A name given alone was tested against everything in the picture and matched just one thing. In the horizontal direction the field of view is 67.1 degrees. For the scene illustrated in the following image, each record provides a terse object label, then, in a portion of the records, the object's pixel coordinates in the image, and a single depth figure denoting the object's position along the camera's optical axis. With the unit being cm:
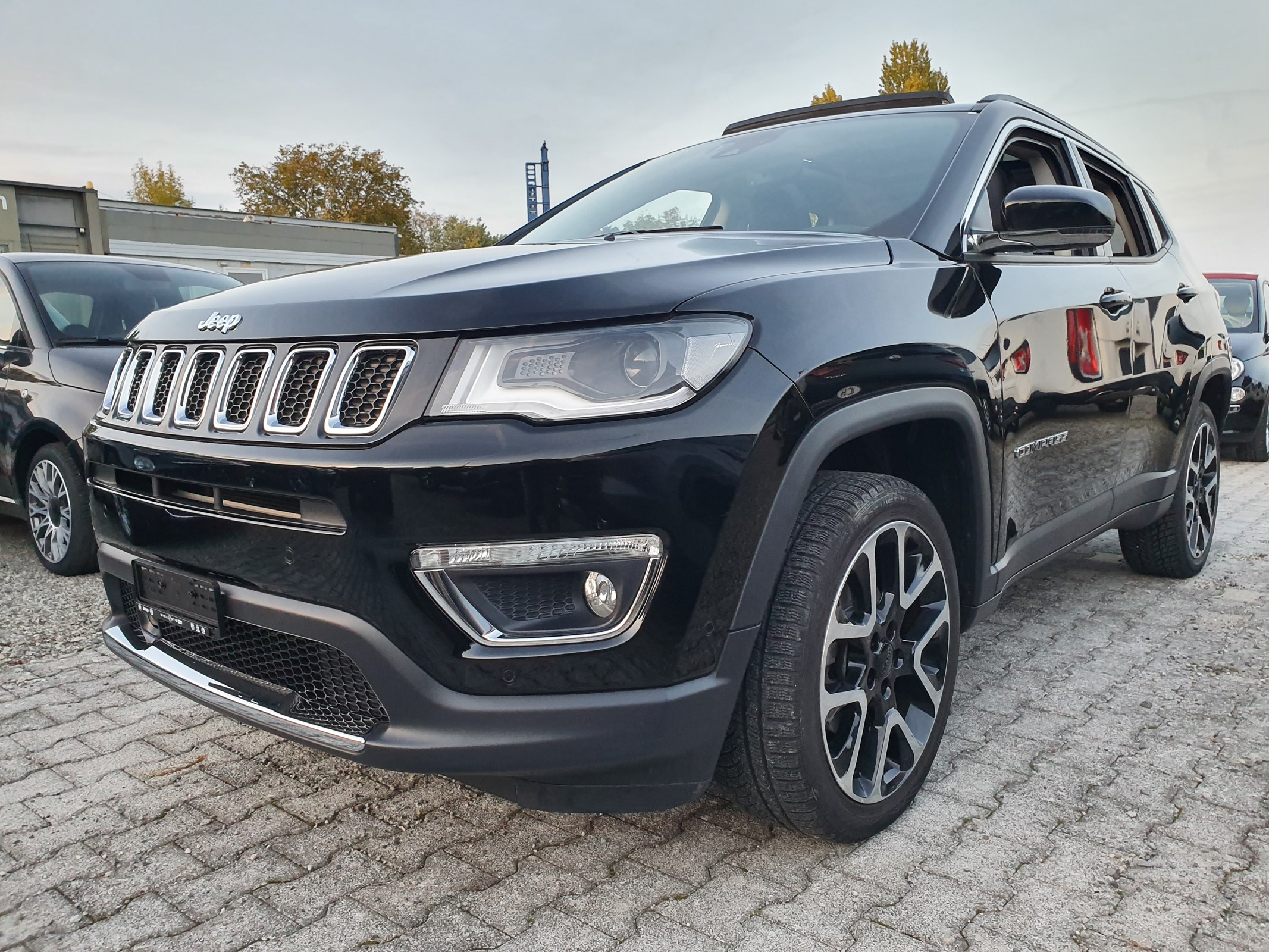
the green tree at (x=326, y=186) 5072
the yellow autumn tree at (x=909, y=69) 3303
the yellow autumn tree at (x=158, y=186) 6003
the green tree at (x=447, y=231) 6519
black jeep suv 167
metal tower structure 5209
